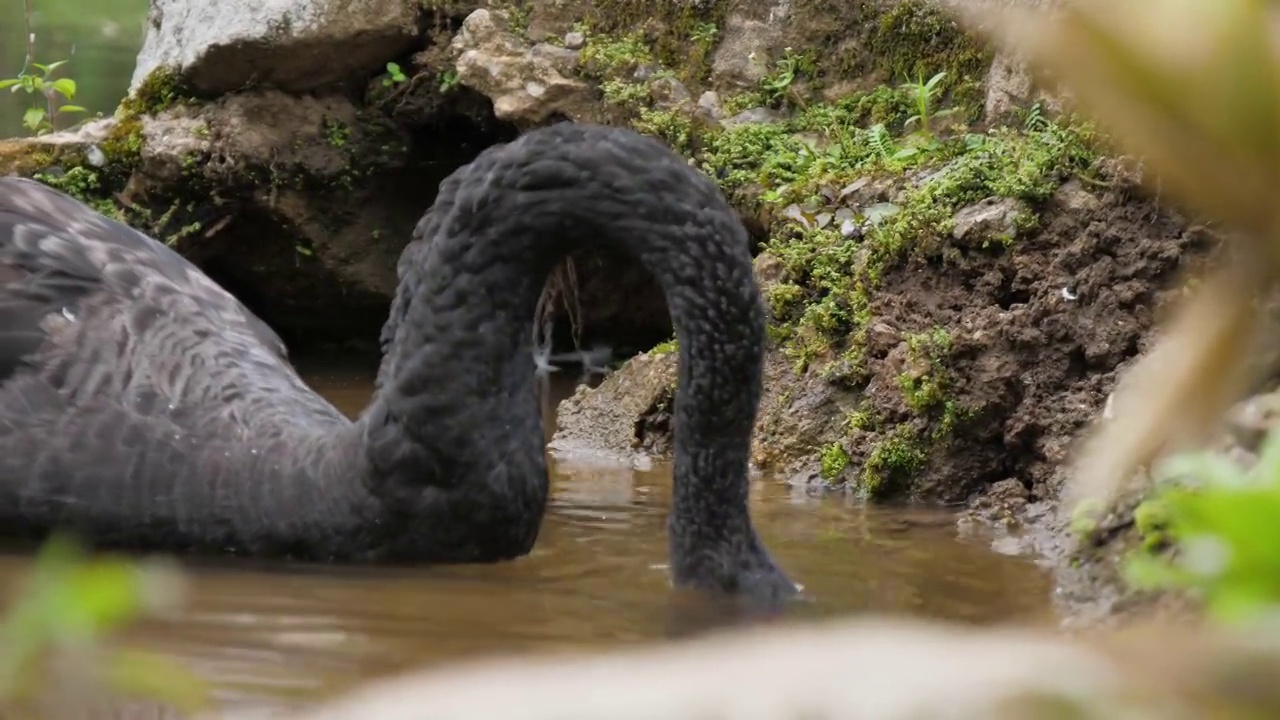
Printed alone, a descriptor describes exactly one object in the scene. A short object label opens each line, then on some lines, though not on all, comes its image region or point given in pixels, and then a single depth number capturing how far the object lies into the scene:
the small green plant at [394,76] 9.48
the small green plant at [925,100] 7.72
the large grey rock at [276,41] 8.87
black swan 4.59
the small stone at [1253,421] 3.44
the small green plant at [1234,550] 1.80
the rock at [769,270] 7.51
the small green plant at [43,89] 10.11
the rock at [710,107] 8.50
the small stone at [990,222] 6.57
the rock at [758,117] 8.58
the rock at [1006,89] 7.32
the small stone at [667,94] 8.58
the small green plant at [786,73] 8.60
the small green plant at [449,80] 9.27
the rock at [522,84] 8.66
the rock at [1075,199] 6.46
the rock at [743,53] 8.80
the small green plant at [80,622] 1.71
